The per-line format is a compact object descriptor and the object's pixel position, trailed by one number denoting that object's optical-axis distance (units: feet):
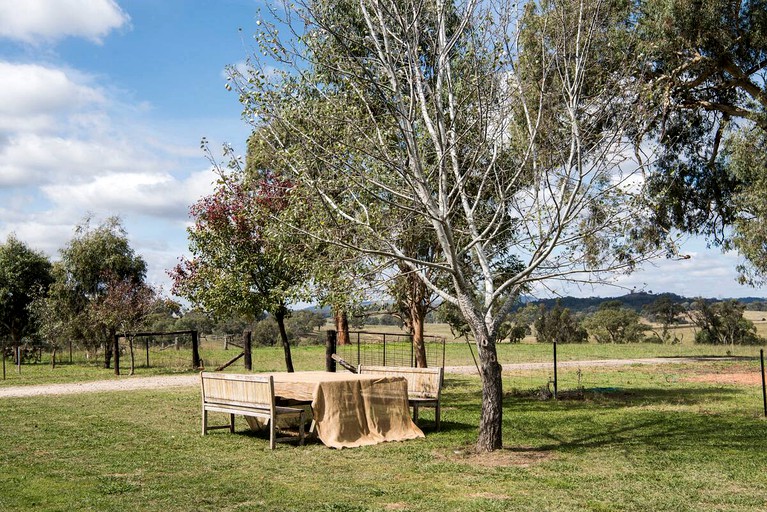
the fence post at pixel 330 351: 49.37
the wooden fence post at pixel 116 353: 81.71
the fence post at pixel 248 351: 80.74
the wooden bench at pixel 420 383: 39.37
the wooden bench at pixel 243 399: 34.06
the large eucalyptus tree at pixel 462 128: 30.81
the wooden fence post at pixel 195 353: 90.38
